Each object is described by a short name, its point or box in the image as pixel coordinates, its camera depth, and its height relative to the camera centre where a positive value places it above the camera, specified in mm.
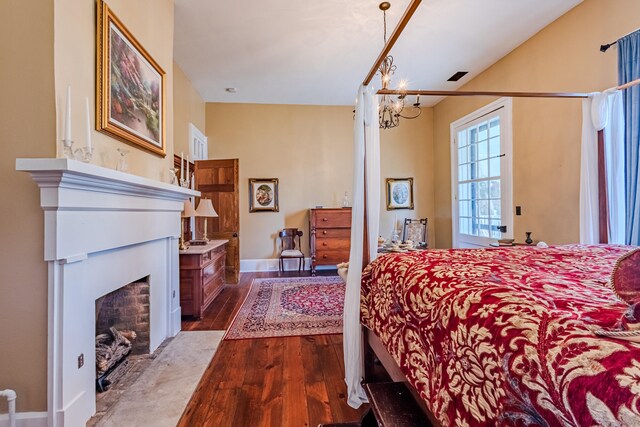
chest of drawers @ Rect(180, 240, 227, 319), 3104 -702
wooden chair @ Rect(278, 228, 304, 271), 5350 -477
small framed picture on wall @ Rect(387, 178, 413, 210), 5785 +474
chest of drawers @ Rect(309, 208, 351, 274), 5055 -328
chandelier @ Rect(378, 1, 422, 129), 2697 +1378
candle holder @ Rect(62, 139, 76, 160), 1381 +356
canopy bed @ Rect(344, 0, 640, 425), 552 -305
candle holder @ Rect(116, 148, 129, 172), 1901 +396
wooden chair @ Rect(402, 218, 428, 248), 5198 -279
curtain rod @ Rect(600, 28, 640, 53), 2435 +1454
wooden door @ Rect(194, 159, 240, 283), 4637 +346
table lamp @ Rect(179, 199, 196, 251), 3678 +114
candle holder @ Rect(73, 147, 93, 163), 1481 +349
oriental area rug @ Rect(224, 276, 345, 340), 2797 -1089
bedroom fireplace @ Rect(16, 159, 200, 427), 1378 -189
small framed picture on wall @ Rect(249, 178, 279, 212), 5477 +460
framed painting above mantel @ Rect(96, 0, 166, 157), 1772 +971
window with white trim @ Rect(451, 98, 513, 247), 3783 +596
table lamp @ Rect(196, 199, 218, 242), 3947 +146
